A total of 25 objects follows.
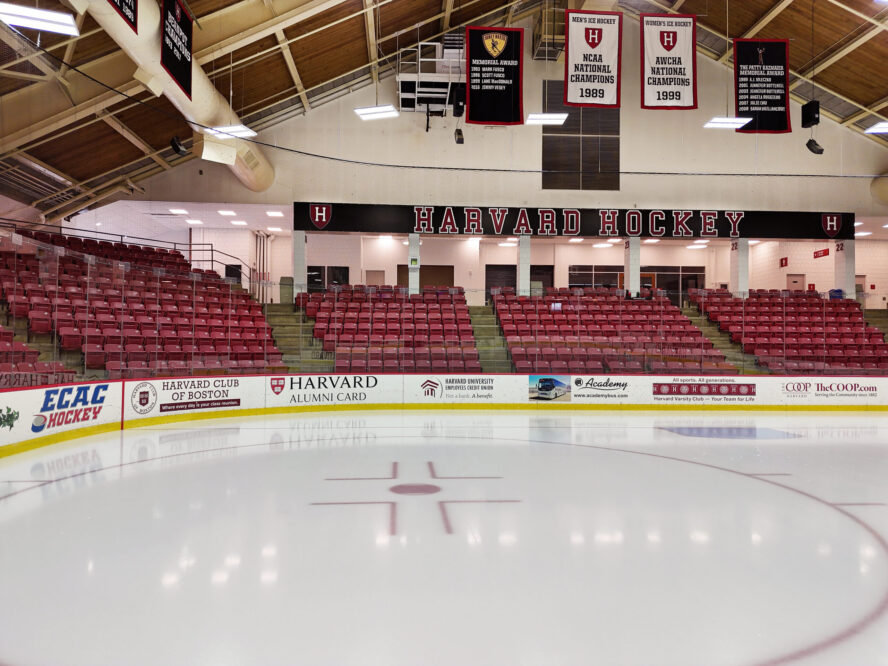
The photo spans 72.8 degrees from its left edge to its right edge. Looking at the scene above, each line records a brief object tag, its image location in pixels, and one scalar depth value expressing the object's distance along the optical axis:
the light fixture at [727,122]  13.54
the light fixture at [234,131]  13.71
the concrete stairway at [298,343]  14.71
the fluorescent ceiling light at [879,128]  14.79
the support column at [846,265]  22.03
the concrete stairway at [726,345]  15.66
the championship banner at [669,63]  11.39
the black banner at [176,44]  9.34
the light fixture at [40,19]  7.42
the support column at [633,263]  21.85
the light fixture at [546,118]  14.33
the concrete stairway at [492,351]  15.34
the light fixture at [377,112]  14.25
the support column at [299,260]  20.73
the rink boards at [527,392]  13.77
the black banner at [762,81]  12.04
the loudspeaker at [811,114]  15.86
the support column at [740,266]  22.08
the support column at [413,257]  21.16
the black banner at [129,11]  7.88
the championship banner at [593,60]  11.19
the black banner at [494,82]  11.65
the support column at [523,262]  21.62
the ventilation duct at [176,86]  8.70
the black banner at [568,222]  20.86
